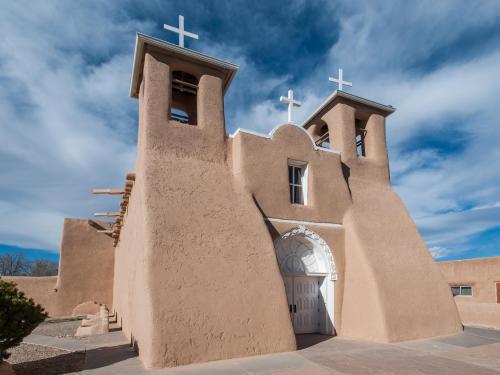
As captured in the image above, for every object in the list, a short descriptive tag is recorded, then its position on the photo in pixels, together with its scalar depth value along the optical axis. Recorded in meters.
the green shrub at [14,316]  5.84
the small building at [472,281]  13.16
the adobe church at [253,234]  7.27
